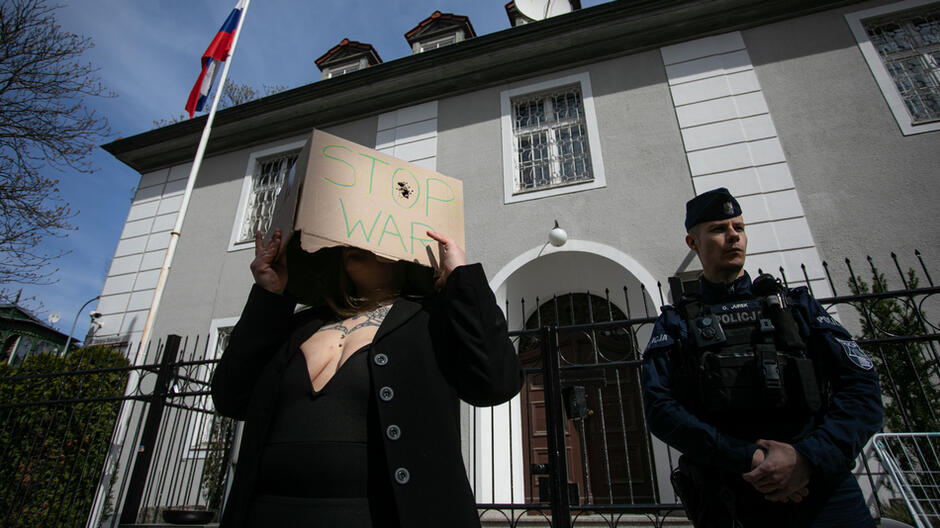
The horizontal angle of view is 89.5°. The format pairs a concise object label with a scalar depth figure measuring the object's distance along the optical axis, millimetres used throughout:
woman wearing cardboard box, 1243
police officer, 1565
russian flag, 9094
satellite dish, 9352
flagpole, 7660
